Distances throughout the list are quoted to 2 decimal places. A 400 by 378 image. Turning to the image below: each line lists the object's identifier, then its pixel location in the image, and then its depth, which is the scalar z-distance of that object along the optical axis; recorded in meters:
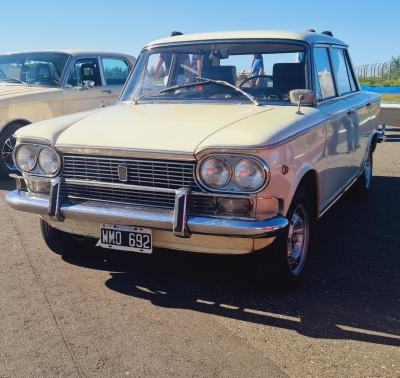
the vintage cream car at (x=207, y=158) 3.21
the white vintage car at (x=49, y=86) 7.45
